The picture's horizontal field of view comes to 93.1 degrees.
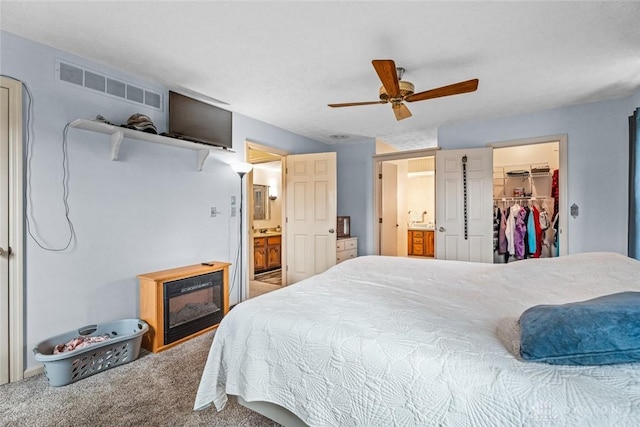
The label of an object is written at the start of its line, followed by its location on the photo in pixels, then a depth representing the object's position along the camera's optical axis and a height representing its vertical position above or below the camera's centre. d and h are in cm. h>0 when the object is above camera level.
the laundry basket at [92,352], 205 -101
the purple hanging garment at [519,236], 444 -32
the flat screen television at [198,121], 308 +102
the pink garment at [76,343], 221 -96
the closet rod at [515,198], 469 +25
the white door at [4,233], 210 -13
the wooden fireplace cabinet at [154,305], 262 -80
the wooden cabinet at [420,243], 718 -69
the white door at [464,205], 403 +11
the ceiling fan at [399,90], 206 +98
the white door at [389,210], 550 +8
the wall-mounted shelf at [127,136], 237 +70
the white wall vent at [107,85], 240 +112
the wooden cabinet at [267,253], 565 -75
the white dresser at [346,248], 478 -57
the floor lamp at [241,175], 361 +49
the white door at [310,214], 447 +0
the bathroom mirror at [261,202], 627 +26
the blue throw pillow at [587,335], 95 -40
